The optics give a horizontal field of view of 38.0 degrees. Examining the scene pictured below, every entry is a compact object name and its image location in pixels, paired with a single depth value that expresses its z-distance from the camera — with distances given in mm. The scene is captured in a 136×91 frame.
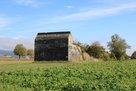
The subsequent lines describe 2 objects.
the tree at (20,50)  77912
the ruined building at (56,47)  39180
